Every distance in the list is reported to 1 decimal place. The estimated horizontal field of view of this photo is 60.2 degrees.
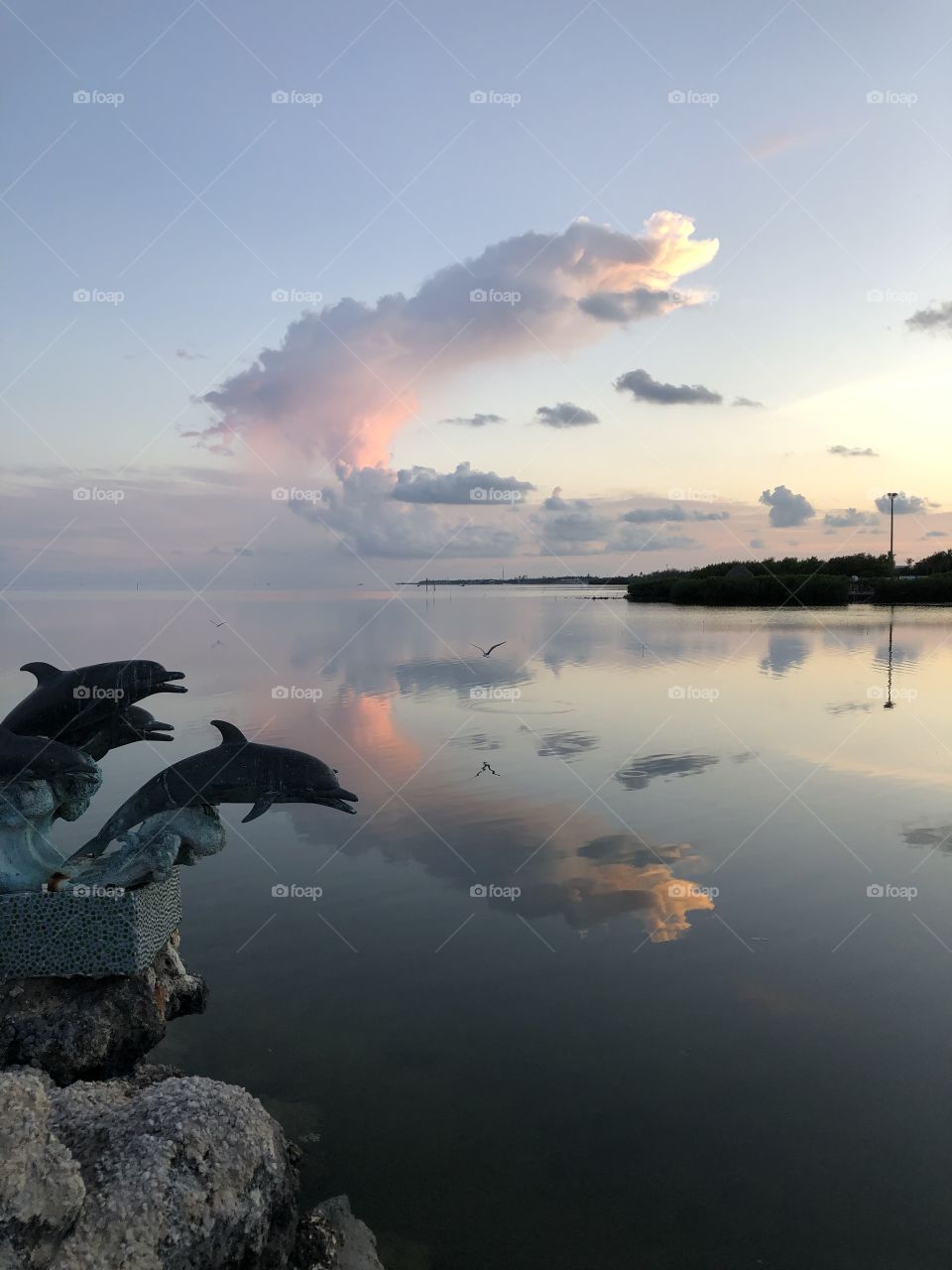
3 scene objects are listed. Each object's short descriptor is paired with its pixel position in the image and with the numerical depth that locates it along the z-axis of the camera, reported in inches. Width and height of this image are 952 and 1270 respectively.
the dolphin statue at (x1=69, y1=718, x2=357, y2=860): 372.5
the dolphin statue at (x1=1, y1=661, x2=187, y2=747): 381.7
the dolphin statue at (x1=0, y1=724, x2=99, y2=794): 349.4
